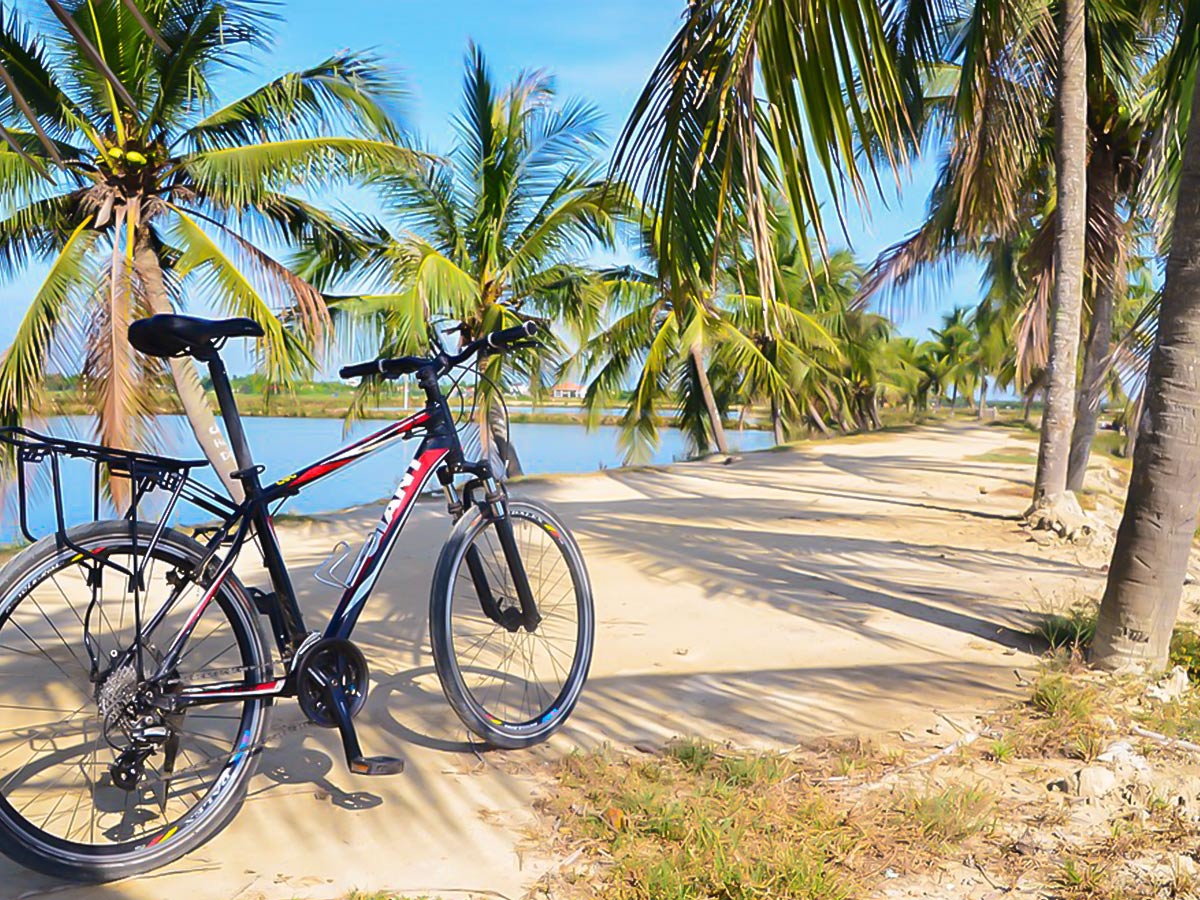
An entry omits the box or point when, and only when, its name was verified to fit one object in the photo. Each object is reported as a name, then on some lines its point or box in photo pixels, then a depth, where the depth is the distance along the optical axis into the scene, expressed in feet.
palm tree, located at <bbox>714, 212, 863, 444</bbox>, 67.10
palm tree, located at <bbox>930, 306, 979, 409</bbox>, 205.36
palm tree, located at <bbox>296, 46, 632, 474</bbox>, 48.88
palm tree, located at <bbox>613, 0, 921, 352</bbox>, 10.56
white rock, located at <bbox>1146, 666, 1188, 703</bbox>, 12.77
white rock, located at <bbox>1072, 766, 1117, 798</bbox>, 9.87
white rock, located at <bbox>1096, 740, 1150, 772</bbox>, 10.43
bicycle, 8.20
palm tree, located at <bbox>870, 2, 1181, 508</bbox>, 26.45
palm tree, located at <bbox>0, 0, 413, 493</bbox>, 30.83
